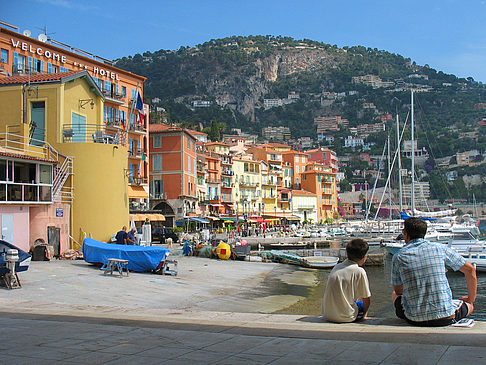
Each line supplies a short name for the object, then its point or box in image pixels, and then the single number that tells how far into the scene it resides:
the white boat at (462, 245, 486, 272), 33.22
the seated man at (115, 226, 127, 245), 23.75
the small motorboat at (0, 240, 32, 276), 15.51
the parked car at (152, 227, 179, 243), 44.78
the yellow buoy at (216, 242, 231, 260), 33.91
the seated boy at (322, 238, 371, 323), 7.88
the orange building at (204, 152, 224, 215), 80.25
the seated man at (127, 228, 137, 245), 23.83
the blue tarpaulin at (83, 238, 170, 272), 21.33
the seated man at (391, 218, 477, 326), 6.93
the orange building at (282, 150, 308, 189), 115.19
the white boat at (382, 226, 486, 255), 36.42
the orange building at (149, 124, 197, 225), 61.25
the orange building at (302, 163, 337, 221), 112.94
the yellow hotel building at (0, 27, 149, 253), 25.63
